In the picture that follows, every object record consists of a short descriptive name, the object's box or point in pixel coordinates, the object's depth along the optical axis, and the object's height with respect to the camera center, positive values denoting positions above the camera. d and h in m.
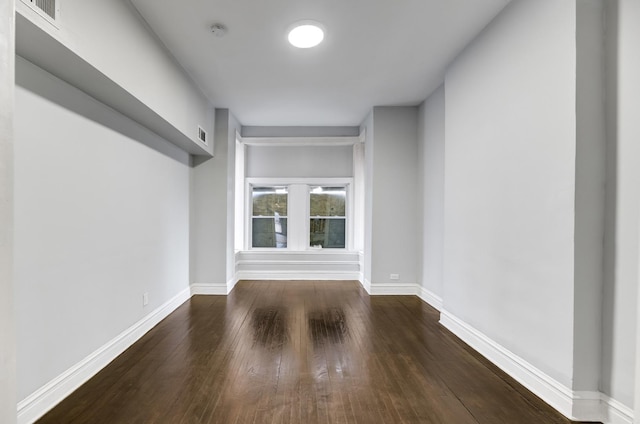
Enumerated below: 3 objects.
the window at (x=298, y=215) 5.66 -0.12
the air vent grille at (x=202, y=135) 3.75 +0.93
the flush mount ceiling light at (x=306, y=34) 2.50 +1.49
